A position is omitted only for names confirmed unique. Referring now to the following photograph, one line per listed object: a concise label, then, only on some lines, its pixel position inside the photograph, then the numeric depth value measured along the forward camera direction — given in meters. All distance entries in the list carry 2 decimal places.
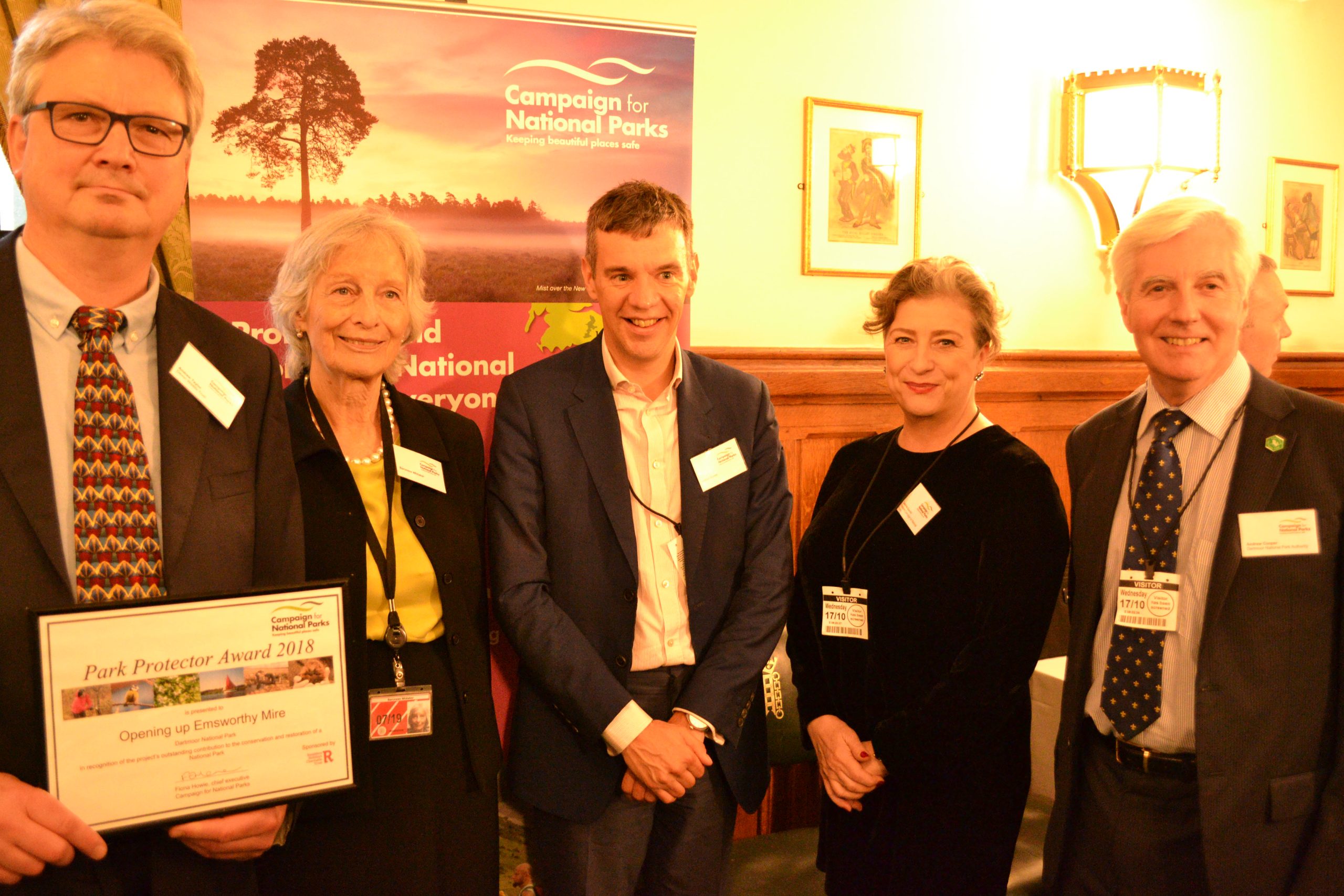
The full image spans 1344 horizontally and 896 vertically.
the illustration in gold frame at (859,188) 3.56
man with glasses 1.36
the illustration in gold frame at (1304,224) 4.55
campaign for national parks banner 2.46
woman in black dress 2.02
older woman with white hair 1.88
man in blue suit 2.03
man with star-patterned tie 1.77
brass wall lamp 3.84
